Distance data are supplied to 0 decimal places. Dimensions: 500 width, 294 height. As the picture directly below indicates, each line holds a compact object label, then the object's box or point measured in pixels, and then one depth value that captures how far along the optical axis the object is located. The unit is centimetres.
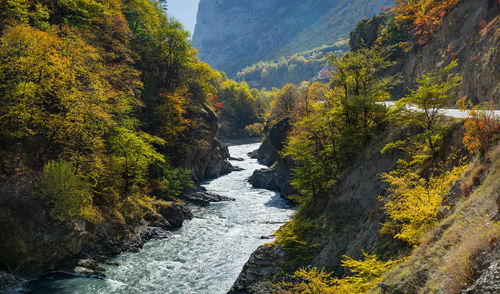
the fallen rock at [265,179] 4484
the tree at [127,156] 2702
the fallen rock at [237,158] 7112
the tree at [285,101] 5535
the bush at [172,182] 3456
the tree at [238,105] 11550
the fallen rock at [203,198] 3731
